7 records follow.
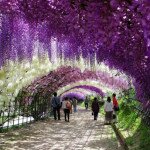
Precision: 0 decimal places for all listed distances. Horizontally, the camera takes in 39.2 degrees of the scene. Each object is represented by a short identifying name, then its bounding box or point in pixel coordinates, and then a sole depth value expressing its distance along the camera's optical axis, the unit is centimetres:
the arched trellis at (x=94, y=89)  1925
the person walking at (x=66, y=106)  1097
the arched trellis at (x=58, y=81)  1035
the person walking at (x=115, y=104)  1000
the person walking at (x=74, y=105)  1739
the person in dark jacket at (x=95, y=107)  1140
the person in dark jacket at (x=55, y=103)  1106
